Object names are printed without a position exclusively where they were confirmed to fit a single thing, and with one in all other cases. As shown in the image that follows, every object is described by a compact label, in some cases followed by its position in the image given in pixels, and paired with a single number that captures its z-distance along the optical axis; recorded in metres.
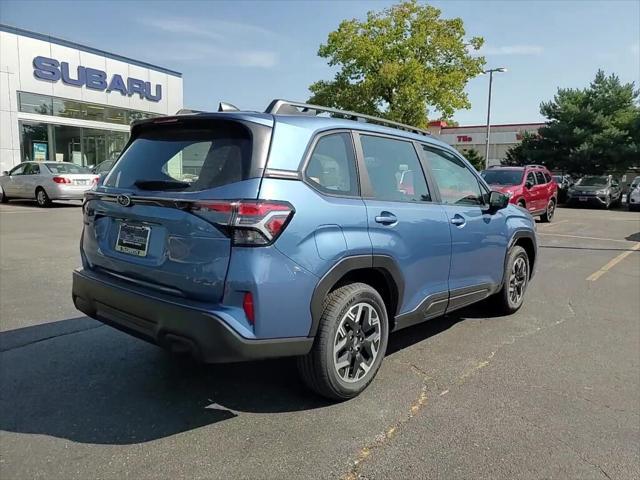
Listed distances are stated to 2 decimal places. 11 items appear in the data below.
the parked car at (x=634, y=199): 23.38
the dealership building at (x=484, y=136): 55.62
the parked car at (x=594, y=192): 23.67
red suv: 14.85
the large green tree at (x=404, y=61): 33.69
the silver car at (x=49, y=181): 16.05
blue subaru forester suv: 2.88
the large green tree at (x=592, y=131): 30.95
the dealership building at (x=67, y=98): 21.45
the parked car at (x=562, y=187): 26.64
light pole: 35.06
